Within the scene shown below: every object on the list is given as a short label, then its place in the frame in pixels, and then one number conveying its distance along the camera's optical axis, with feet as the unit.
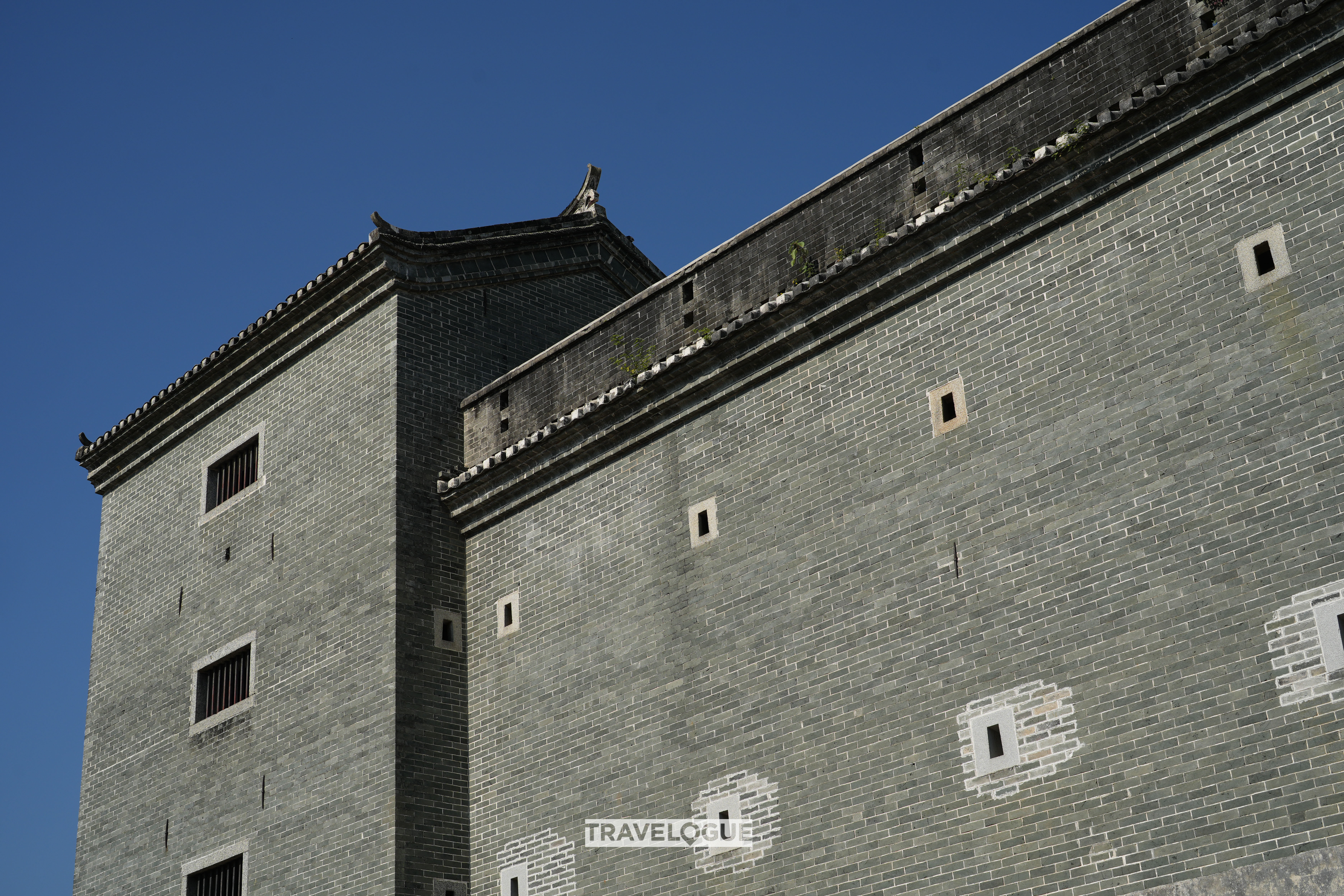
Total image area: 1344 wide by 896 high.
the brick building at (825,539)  37.52
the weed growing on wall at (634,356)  55.52
